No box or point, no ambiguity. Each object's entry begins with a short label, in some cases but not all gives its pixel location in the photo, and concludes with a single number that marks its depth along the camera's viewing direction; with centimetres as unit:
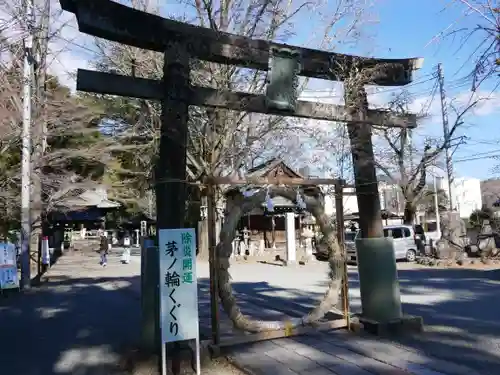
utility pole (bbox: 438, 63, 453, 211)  1902
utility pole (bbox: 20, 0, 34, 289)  1497
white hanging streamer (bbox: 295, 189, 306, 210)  694
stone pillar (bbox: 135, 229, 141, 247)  5089
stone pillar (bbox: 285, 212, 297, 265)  2180
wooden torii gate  597
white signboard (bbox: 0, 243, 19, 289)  1395
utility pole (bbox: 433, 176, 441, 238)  3051
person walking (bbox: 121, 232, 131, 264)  2602
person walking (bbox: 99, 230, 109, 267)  2391
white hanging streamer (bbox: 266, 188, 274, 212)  655
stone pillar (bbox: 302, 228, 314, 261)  2310
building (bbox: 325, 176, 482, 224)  3759
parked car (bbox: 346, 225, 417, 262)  2181
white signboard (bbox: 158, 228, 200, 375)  544
